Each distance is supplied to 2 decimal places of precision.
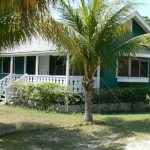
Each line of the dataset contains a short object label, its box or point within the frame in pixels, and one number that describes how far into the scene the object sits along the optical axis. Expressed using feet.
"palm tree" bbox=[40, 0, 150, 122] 34.58
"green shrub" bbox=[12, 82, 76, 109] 44.90
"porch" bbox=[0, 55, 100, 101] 46.80
